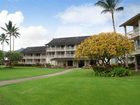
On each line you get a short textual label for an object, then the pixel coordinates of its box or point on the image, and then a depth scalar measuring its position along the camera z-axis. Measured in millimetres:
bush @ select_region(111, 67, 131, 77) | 13423
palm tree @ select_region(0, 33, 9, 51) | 43535
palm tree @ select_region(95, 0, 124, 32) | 22350
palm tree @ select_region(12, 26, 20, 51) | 38742
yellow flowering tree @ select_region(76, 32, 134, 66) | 14317
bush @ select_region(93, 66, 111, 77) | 13931
